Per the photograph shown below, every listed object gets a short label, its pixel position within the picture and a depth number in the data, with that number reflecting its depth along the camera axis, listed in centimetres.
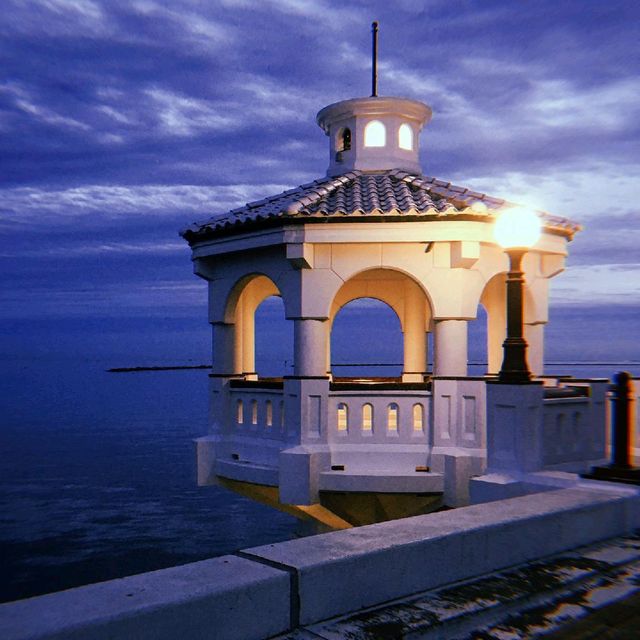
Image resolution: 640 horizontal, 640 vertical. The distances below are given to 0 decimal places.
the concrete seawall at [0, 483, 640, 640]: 329
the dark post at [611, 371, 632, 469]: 729
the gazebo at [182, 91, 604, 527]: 1064
